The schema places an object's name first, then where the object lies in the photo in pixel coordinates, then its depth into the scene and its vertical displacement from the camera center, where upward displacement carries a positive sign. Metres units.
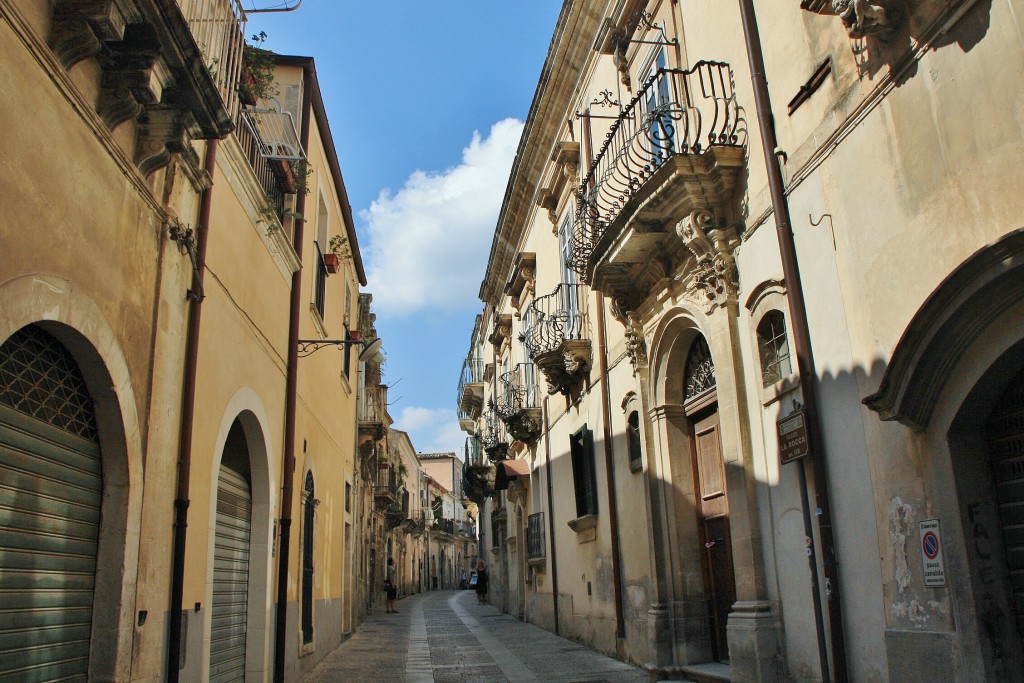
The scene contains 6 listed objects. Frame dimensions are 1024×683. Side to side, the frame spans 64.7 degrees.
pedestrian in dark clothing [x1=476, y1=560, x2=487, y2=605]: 31.44 -1.13
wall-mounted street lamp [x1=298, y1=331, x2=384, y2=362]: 11.43 +3.83
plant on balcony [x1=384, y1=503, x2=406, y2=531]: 36.46 +1.98
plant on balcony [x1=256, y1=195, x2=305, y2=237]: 9.11 +3.87
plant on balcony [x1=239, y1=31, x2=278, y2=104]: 7.79 +4.72
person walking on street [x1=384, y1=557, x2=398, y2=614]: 27.36 -1.01
